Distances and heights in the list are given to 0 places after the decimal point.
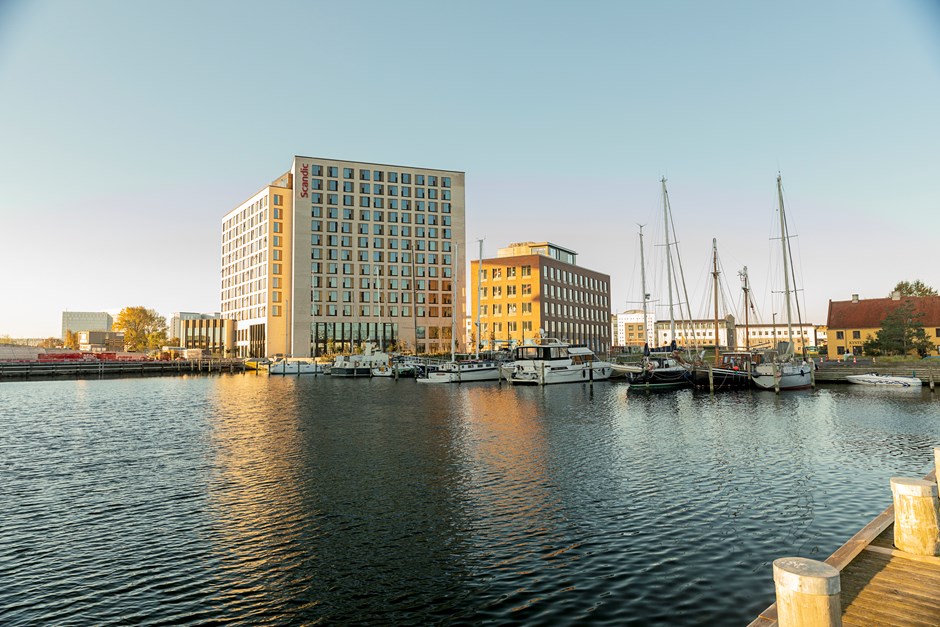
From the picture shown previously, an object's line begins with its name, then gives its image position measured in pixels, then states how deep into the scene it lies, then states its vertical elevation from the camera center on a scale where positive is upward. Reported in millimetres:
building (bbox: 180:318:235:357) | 156875 +6925
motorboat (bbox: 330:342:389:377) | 97062 -1750
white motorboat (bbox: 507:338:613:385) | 67375 -2236
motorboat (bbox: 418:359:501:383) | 75938 -2979
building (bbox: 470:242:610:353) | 124688 +13001
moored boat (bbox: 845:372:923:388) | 56625 -4453
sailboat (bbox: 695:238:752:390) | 60219 -3188
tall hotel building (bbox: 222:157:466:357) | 132250 +24486
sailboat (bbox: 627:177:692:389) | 59812 -3018
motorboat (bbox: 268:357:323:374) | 103250 -2001
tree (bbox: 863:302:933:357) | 70812 +404
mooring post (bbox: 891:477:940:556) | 9477 -3161
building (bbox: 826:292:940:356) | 90125 +3557
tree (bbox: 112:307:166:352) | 167000 +9456
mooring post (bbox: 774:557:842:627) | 6112 -2881
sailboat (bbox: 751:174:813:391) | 56156 -2900
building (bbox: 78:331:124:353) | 177500 +6678
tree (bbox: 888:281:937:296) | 96938 +8820
